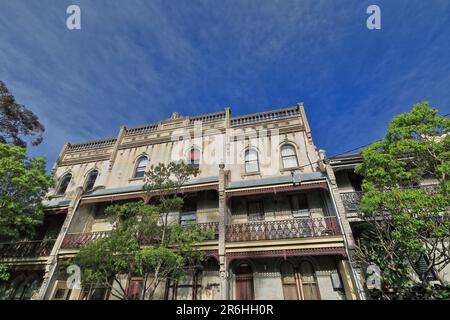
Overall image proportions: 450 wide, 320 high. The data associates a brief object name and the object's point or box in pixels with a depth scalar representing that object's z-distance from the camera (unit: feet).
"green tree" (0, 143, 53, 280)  31.91
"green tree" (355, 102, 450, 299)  21.81
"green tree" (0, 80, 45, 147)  43.98
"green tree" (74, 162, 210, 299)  24.03
